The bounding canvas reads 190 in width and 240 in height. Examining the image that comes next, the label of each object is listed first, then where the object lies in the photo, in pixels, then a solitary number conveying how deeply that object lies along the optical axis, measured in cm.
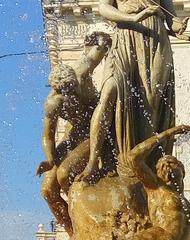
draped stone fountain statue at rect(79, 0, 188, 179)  1049
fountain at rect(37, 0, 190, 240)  986
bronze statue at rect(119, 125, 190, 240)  960
